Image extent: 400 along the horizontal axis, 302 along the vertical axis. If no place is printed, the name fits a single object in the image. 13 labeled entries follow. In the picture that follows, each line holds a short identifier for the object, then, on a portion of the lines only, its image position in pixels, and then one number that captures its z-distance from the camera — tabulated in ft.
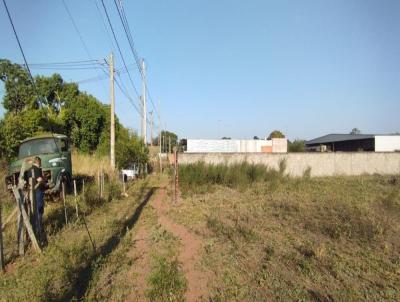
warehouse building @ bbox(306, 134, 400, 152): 149.79
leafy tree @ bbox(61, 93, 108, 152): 107.14
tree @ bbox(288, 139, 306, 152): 163.53
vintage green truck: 39.32
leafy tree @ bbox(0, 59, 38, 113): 96.81
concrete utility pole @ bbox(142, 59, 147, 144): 97.96
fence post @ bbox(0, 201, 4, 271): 18.17
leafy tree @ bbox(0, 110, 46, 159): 51.13
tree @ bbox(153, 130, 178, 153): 231.67
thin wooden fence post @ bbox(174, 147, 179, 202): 42.91
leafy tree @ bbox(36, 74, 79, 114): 112.06
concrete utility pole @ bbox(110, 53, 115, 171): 55.60
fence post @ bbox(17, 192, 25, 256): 20.22
